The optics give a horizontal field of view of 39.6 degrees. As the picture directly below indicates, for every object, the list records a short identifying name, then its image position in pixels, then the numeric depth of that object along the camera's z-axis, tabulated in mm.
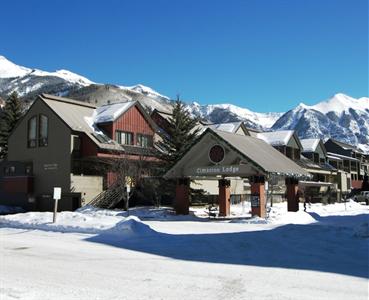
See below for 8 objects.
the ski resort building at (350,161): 88300
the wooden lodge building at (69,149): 42156
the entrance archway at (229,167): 29344
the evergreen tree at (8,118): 59156
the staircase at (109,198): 41062
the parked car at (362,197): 62169
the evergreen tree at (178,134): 39250
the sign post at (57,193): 25166
